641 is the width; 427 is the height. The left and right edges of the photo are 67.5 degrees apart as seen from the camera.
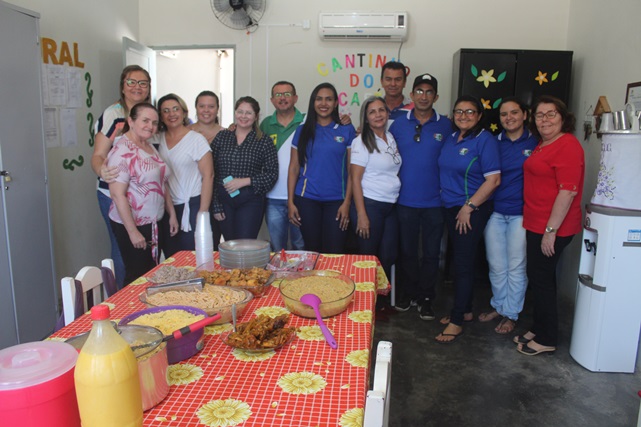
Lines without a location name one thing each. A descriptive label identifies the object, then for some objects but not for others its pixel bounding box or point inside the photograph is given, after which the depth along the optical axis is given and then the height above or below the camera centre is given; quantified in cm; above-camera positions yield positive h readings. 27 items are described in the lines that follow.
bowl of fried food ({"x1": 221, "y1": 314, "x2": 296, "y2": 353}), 120 -51
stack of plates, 186 -45
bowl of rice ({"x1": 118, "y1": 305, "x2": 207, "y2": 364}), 115 -46
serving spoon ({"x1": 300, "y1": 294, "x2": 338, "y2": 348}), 125 -49
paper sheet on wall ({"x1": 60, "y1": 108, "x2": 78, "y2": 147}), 316 +5
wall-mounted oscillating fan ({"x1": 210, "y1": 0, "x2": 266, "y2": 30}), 408 +107
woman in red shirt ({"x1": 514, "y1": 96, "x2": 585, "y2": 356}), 244 -31
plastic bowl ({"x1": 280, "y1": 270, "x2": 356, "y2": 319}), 143 -48
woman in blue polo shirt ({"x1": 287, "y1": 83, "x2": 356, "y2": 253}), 296 -23
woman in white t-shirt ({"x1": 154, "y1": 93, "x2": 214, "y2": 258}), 282 -19
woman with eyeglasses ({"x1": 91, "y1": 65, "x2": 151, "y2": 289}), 265 +7
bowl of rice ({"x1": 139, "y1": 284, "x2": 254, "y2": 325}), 137 -48
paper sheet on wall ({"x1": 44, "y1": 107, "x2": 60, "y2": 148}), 297 +4
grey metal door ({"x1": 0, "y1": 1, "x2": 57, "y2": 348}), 238 -29
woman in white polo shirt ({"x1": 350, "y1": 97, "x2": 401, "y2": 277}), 290 -23
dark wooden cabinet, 364 +51
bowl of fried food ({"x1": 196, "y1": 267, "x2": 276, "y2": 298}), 160 -48
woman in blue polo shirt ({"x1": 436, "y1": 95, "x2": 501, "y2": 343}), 269 -26
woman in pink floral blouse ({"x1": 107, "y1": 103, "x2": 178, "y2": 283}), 229 -27
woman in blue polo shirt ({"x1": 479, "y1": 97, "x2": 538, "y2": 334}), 276 -47
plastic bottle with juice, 70 -36
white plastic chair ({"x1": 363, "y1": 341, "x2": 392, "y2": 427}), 89 -49
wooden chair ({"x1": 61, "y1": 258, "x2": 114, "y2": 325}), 149 -51
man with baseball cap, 294 -20
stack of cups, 180 -40
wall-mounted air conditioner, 400 +95
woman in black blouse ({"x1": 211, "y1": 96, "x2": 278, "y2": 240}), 294 -21
